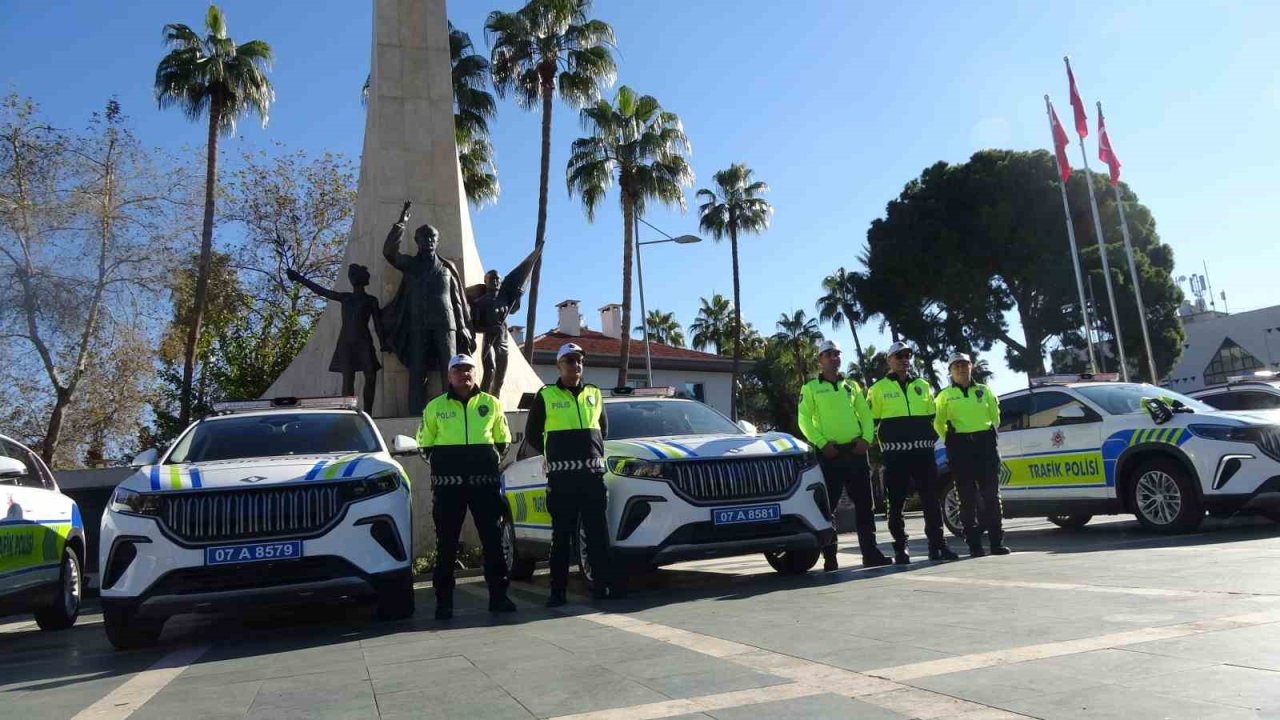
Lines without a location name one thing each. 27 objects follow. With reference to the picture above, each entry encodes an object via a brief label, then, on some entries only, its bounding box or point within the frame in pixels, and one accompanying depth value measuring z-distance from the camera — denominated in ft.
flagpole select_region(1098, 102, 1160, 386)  98.34
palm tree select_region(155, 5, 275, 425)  94.68
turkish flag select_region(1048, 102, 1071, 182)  96.73
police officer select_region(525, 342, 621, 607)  24.29
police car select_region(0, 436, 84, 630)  24.36
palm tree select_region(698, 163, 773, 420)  142.31
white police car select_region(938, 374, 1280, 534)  30.40
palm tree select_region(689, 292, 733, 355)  205.98
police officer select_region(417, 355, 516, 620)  23.97
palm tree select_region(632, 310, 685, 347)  217.36
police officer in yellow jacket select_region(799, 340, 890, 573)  29.01
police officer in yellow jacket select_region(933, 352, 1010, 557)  30.37
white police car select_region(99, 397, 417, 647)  20.56
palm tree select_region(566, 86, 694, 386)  107.65
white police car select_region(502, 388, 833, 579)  24.26
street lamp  85.46
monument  52.60
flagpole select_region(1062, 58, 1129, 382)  97.11
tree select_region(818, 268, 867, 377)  192.54
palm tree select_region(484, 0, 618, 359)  94.48
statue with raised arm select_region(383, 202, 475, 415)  46.83
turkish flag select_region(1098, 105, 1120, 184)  93.15
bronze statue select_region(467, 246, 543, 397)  50.72
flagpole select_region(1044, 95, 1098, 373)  102.89
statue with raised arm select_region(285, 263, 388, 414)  48.70
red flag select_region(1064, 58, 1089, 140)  92.99
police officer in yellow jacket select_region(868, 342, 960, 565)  29.81
